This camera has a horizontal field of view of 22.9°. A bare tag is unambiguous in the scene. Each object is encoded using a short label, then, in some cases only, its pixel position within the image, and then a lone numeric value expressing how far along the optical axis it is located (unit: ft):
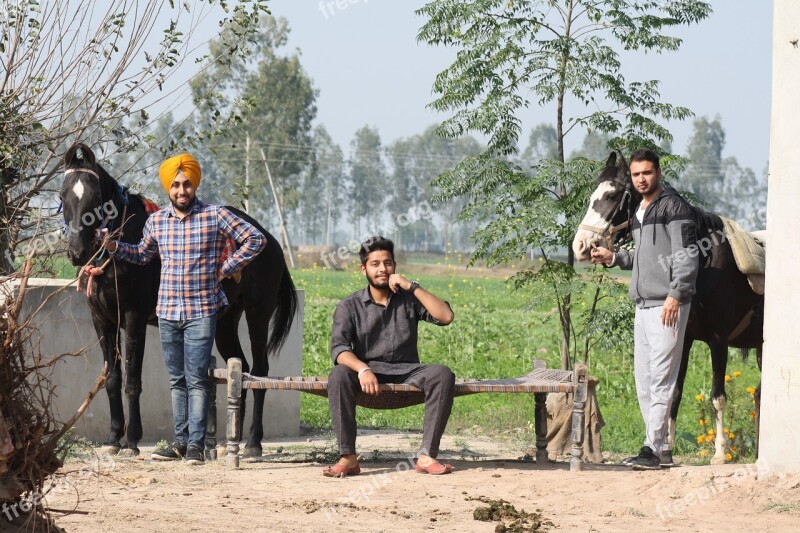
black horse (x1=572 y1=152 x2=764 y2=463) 46.16
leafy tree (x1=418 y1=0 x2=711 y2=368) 58.64
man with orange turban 44.04
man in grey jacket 41.73
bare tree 48.33
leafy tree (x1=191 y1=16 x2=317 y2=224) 315.39
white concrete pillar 35.75
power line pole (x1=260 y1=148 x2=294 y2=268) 305.78
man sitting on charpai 40.91
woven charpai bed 42.25
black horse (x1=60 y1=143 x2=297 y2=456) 44.70
